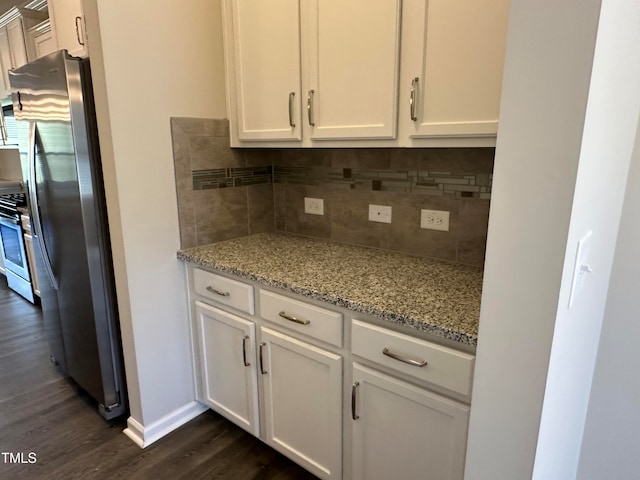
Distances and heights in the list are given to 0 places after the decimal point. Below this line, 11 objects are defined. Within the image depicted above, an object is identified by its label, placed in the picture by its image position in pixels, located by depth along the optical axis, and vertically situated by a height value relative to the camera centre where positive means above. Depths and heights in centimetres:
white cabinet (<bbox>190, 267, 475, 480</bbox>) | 124 -83
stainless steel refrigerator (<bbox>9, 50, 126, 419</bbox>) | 178 -30
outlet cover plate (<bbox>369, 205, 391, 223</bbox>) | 193 -29
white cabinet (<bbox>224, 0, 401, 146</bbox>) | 151 +32
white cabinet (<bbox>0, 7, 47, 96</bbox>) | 309 +86
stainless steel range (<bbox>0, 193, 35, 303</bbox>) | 347 -82
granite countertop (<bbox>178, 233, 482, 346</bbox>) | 124 -47
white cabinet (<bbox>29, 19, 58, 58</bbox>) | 290 +79
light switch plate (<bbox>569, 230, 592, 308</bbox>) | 81 -23
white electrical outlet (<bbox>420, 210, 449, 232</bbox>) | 176 -29
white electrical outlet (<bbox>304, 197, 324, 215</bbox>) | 218 -29
